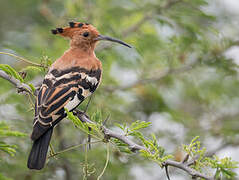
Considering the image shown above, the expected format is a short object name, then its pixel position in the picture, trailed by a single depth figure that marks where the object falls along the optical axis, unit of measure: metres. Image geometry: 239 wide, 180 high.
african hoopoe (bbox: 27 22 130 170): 5.88
